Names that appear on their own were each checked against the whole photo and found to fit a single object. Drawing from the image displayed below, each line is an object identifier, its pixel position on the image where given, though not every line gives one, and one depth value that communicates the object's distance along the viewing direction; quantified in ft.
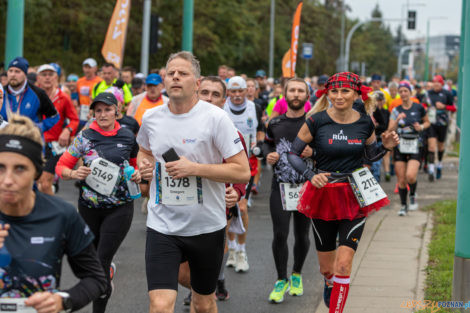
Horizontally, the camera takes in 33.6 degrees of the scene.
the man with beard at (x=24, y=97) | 29.45
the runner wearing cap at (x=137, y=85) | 47.83
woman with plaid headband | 19.84
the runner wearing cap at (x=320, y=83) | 44.73
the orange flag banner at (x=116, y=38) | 52.65
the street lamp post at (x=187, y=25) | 61.72
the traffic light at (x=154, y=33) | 64.69
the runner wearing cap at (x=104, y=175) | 20.29
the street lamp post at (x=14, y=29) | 46.42
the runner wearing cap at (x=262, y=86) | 67.10
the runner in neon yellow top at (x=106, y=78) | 44.74
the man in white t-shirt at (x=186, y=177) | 15.69
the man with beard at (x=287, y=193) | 23.94
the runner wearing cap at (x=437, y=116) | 57.16
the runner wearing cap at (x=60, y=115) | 33.27
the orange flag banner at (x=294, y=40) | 47.26
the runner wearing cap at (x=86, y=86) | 49.11
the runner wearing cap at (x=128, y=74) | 54.03
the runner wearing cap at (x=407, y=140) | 40.04
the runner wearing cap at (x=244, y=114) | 30.71
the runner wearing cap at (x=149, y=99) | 35.32
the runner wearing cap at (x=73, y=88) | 59.61
